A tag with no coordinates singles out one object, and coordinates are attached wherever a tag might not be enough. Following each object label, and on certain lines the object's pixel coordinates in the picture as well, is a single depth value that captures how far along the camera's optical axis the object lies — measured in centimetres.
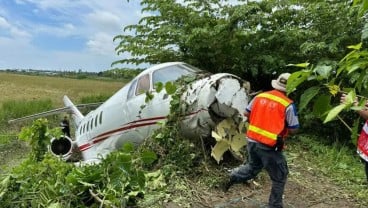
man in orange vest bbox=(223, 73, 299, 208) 538
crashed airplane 623
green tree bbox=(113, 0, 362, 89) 976
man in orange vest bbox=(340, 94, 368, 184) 484
